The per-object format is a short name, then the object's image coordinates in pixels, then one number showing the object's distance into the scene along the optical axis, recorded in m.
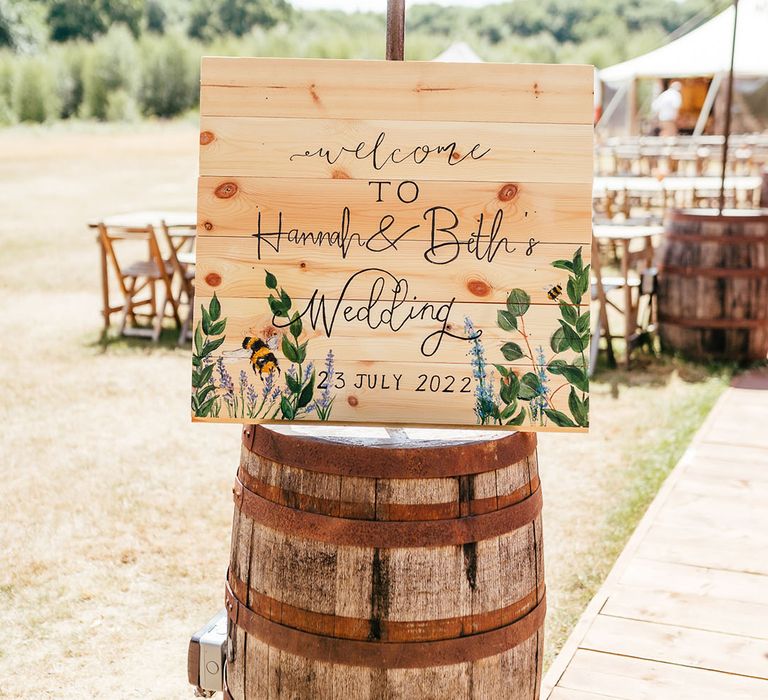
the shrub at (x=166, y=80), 44.72
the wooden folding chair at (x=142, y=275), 7.39
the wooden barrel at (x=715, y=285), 6.28
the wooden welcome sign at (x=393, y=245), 2.05
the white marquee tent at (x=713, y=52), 16.06
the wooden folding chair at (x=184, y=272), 7.30
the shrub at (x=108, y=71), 40.91
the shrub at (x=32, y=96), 36.88
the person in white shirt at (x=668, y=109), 17.67
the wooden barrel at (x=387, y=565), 1.99
